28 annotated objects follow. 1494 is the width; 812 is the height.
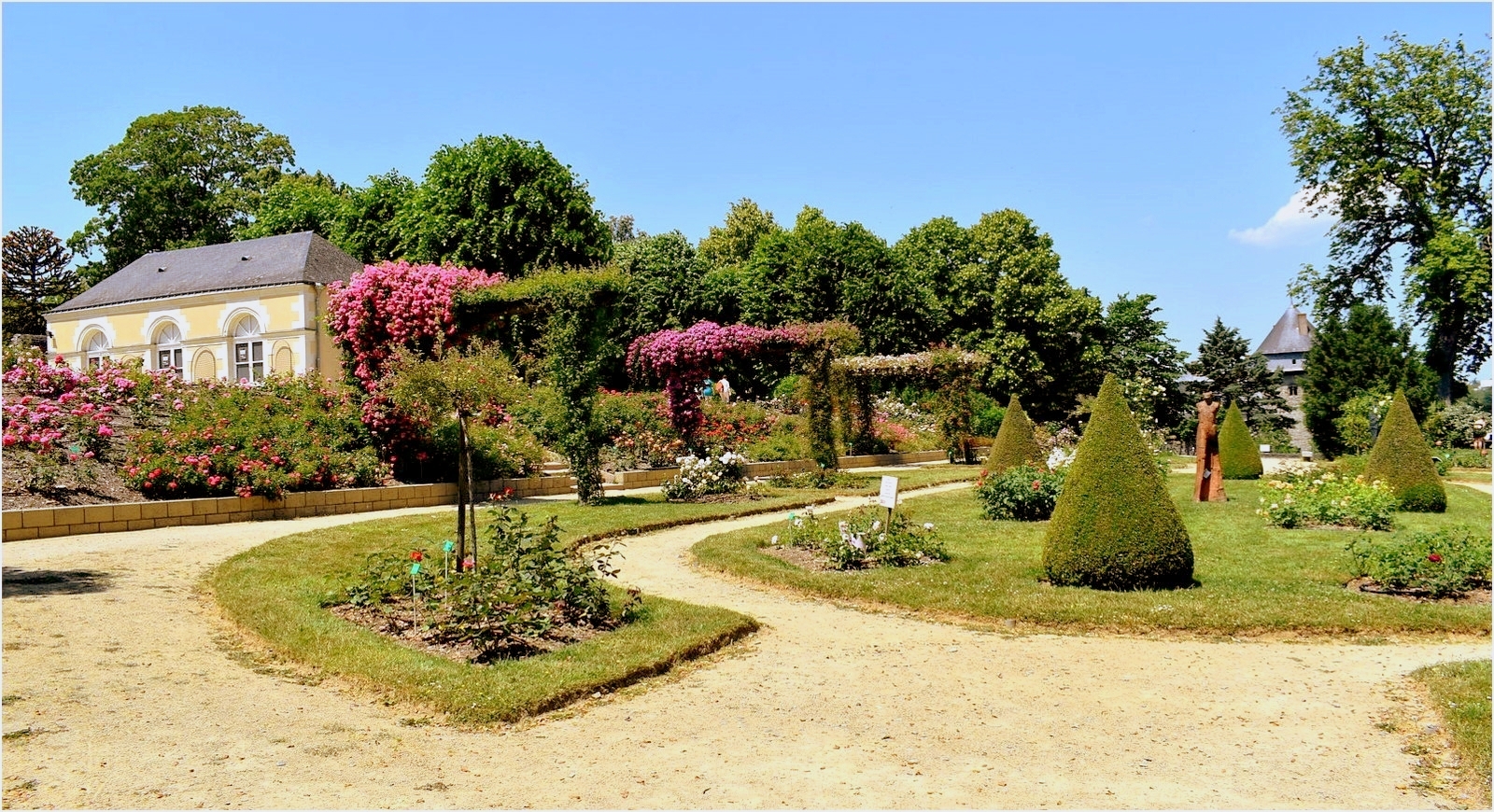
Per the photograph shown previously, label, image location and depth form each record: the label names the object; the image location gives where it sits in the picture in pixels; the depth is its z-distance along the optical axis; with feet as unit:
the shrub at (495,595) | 20.36
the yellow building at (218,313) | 93.61
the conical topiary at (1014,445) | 57.41
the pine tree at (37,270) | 147.54
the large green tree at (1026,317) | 121.60
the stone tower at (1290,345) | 209.46
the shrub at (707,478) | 51.16
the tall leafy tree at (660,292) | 109.19
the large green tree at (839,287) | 112.47
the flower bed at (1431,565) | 26.68
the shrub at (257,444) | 39.91
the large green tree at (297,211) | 124.26
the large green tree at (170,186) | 134.92
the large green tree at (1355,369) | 91.50
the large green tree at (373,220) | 115.55
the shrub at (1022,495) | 42.86
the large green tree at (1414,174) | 101.71
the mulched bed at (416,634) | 19.94
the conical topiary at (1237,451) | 64.03
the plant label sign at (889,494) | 30.45
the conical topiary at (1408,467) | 45.52
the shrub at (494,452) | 52.31
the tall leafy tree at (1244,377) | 123.24
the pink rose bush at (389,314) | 52.54
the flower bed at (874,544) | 31.42
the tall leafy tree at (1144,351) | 128.67
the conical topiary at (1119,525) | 26.91
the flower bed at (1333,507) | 39.65
